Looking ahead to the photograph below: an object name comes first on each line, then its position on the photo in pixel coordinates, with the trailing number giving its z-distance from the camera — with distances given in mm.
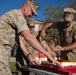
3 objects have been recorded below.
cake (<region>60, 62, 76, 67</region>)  1880
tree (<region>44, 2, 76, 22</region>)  17413
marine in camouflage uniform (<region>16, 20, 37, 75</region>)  2985
